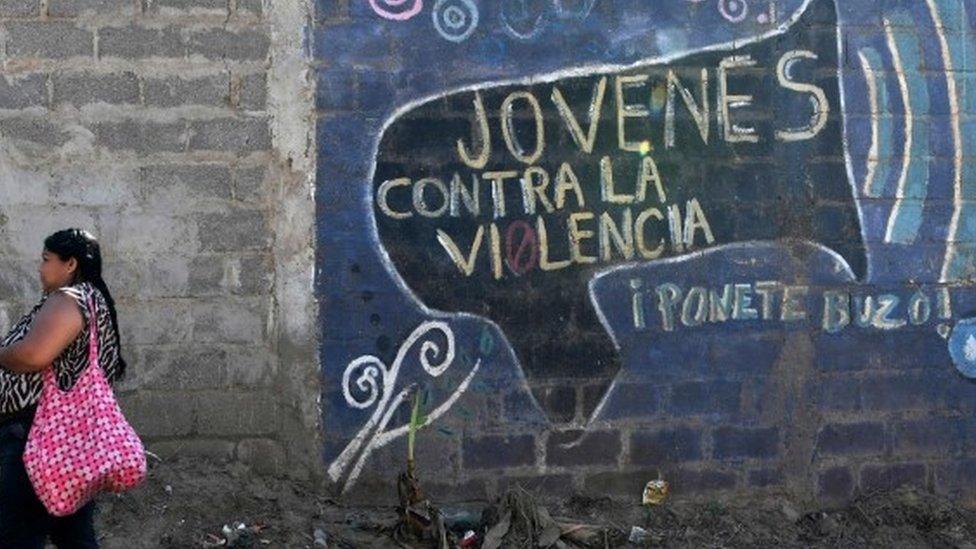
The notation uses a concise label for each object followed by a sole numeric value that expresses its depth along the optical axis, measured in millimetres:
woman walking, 5141
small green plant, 7043
